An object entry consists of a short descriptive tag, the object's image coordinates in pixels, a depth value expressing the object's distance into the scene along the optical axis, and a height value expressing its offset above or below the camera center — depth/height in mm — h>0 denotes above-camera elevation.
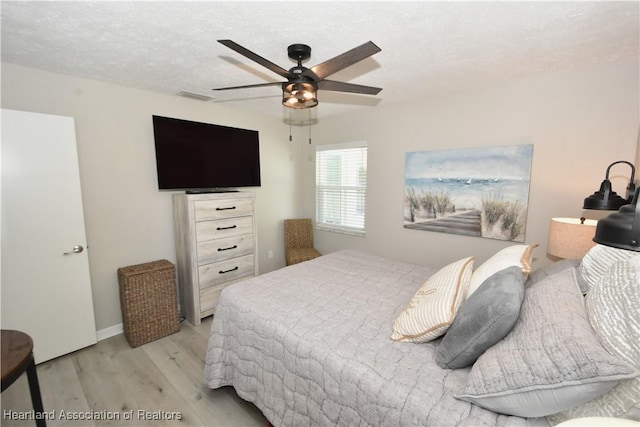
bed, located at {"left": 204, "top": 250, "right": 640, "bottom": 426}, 974 -812
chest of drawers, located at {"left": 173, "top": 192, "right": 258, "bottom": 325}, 2844 -701
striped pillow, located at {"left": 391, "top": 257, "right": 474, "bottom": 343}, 1292 -643
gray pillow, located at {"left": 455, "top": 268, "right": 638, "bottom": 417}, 791 -594
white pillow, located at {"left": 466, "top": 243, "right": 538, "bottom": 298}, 1431 -457
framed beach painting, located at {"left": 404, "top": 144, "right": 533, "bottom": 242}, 2541 -114
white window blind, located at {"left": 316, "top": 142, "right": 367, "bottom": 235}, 3707 -96
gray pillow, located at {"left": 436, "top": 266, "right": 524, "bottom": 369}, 1072 -581
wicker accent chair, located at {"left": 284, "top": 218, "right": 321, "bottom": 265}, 4035 -865
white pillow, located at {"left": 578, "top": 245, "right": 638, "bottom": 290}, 1268 -407
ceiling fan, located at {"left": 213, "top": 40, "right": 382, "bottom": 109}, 1420 +647
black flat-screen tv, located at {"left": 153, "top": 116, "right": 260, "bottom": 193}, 2877 +294
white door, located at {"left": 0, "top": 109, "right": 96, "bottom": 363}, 2021 -435
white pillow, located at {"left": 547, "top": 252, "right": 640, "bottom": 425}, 797 -477
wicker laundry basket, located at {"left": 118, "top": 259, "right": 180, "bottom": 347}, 2510 -1148
